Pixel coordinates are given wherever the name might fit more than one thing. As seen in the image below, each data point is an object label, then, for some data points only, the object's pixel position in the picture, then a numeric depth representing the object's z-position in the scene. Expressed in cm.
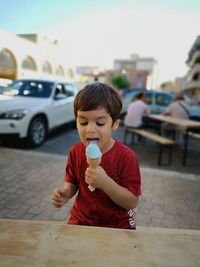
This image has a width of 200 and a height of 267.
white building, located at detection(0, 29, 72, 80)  2066
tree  6646
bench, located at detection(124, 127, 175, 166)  480
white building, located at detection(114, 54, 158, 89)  8080
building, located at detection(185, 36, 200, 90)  3657
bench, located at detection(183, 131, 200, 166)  510
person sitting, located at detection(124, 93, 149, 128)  673
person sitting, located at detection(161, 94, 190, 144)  683
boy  106
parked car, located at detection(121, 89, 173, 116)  976
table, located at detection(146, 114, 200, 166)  508
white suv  525
